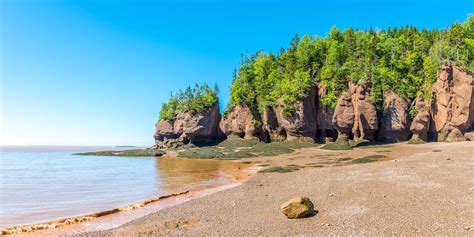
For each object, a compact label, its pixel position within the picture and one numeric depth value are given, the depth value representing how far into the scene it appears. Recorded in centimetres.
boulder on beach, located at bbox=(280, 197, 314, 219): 1177
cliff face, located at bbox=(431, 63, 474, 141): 4869
